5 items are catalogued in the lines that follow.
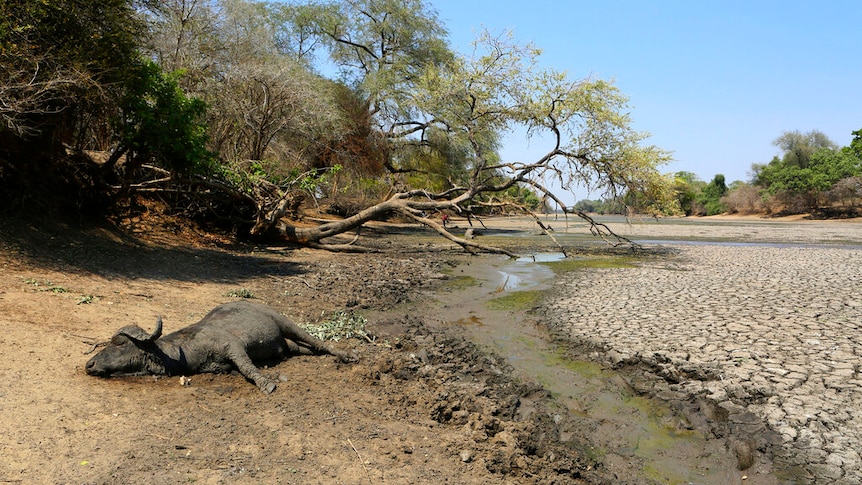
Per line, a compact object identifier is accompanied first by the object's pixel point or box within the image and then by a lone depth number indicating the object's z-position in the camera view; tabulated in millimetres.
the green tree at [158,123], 10812
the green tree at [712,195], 76031
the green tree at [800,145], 61875
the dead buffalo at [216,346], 4895
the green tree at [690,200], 80444
